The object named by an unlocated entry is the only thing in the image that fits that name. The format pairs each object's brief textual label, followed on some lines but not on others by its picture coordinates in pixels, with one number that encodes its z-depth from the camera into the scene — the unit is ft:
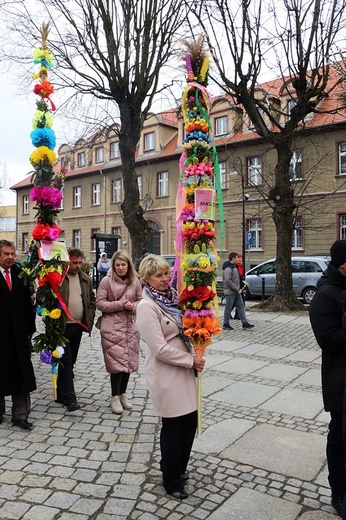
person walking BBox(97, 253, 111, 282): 60.08
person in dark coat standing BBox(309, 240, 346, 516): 10.27
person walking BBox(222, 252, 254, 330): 36.96
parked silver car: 56.08
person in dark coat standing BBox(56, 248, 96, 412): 17.43
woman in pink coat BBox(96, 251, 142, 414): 16.96
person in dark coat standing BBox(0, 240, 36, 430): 15.37
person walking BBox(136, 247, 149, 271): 46.62
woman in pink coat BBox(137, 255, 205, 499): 10.85
